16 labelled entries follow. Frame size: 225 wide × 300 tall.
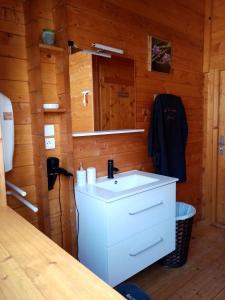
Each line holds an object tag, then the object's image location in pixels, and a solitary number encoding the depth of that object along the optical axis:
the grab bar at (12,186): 1.28
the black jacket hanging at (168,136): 2.37
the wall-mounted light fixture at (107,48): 1.92
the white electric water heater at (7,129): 1.46
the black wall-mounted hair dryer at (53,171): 1.75
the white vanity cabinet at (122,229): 1.63
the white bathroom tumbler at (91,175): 1.91
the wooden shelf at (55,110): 1.66
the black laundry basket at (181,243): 2.16
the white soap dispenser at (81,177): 1.88
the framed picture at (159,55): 2.39
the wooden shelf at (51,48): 1.57
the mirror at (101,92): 1.88
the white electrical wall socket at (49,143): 1.79
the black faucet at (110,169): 2.06
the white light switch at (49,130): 1.77
